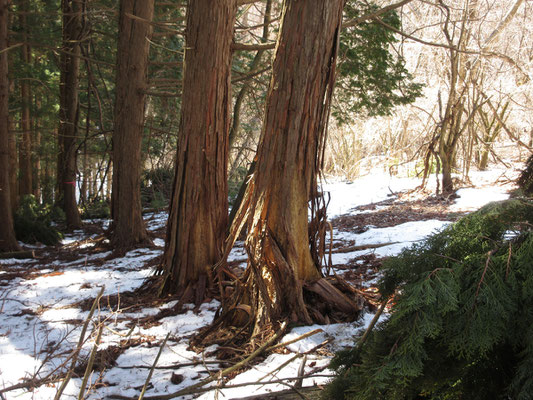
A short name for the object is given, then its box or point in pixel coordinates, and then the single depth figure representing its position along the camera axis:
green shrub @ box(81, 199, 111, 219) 13.11
